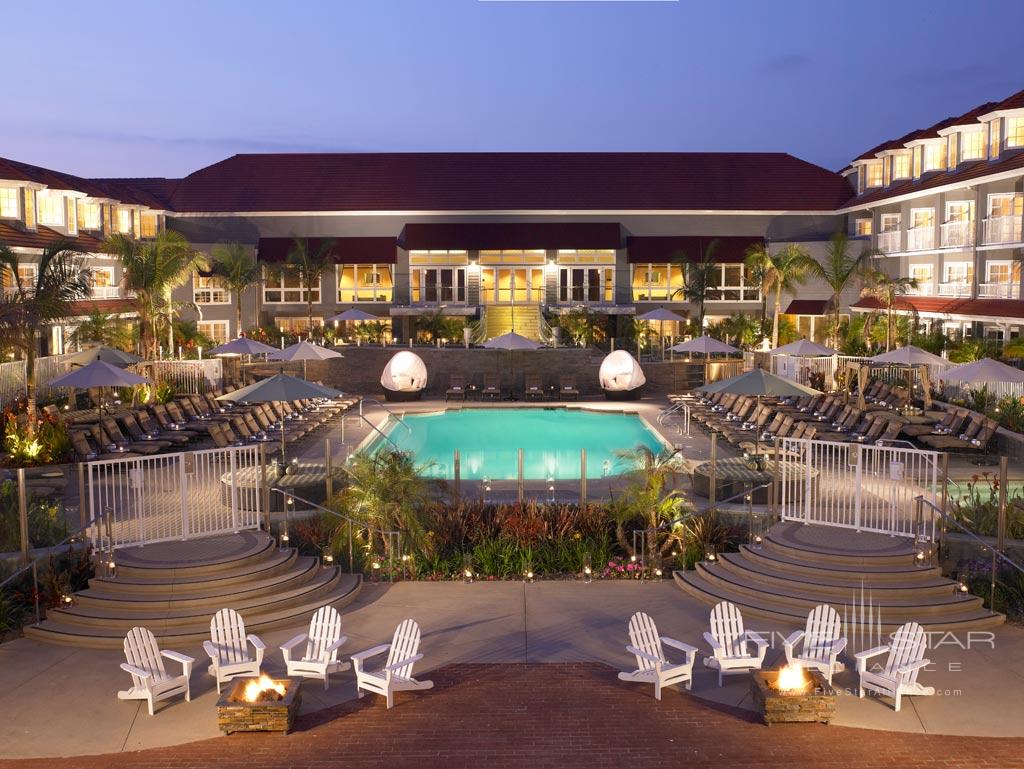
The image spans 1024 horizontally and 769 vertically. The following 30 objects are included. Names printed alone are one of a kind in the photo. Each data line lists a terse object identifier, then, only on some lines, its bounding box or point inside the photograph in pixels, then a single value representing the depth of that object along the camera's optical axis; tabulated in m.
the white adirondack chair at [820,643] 10.57
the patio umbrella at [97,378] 21.53
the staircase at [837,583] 12.54
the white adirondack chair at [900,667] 10.15
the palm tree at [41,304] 20.56
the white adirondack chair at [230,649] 10.49
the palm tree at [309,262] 43.97
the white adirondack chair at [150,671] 10.07
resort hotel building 45.72
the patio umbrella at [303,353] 28.50
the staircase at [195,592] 12.12
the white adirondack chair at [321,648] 10.66
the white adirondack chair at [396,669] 10.30
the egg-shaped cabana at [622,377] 33.81
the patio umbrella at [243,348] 29.39
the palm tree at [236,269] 42.41
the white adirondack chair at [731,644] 10.78
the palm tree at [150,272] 29.53
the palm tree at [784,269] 37.97
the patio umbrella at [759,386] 21.56
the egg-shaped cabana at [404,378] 34.12
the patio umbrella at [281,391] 20.34
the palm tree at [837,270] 37.25
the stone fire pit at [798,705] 9.69
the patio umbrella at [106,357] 26.25
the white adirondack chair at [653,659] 10.49
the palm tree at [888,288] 32.21
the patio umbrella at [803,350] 29.17
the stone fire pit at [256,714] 9.52
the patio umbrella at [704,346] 31.73
